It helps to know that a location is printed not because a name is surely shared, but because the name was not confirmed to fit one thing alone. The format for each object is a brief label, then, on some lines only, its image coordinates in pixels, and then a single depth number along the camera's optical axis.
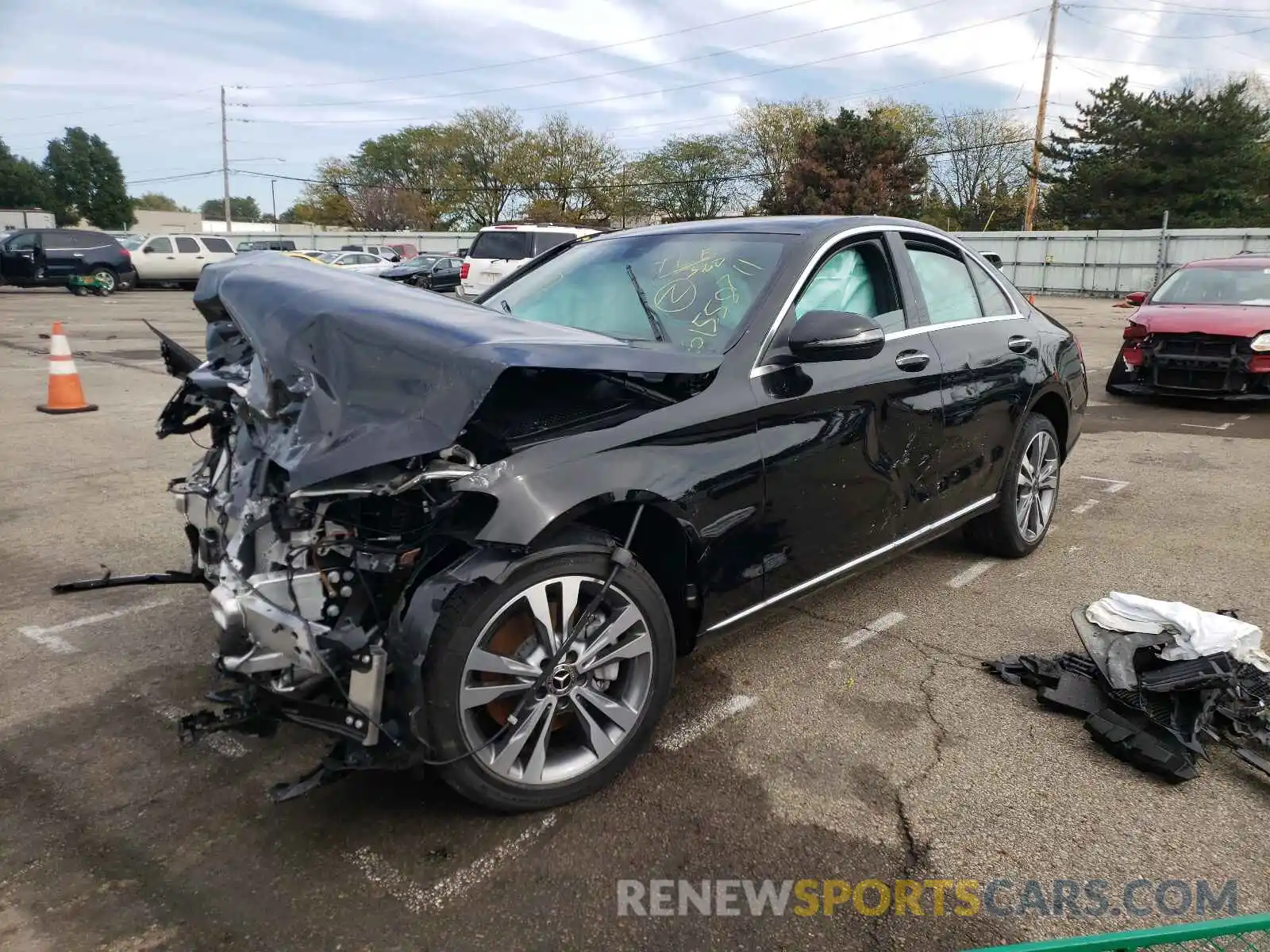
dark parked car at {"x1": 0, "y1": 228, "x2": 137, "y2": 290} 24.31
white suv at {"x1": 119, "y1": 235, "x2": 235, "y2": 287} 28.05
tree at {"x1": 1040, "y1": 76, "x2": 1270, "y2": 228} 35.97
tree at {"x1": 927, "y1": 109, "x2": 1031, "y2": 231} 54.44
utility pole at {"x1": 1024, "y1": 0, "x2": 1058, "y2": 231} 40.16
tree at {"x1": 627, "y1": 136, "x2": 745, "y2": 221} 57.28
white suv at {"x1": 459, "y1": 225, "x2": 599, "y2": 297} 17.92
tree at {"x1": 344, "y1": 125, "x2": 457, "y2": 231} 66.38
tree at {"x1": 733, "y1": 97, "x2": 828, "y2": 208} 55.97
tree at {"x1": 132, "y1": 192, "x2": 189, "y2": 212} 106.56
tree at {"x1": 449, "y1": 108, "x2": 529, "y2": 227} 63.22
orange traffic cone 8.20
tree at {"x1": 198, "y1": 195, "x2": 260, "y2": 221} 108.62
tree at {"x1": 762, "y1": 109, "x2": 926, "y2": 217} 41.81
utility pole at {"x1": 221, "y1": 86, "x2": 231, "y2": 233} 67.31
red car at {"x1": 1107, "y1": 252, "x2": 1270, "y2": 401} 8.60
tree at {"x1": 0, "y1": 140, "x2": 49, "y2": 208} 70.50
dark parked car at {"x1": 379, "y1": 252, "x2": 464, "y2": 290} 27.06
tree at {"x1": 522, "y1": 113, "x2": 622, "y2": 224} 61.00
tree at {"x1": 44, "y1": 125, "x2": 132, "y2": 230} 74.81
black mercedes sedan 2.22
